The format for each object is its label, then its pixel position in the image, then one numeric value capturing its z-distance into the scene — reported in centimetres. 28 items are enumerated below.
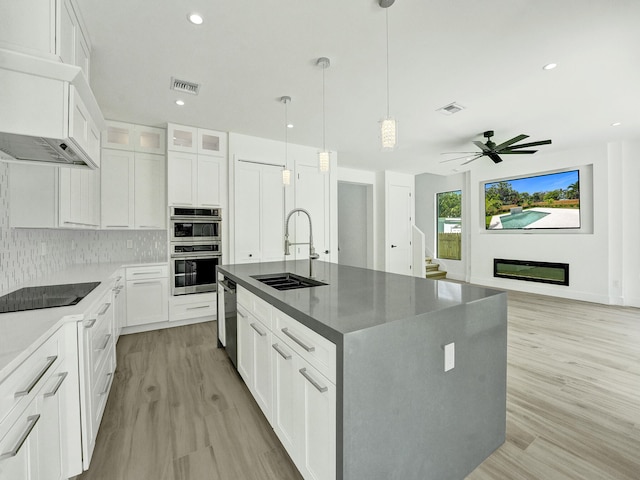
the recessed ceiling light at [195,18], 201
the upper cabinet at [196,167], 390
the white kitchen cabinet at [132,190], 371
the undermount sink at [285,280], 216
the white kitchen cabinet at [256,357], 174
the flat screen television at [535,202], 548
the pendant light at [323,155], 252
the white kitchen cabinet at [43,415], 91
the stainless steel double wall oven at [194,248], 389
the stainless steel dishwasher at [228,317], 241
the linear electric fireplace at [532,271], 553
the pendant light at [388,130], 198
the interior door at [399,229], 675
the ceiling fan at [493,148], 431
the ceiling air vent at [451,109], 345
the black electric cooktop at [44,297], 148
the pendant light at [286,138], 320
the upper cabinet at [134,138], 375
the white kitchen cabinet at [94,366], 144
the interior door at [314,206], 494
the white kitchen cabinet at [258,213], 436
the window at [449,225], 763
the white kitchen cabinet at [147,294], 362
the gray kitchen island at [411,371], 105
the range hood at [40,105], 130
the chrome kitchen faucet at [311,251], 228
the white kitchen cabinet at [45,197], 206
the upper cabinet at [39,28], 134
